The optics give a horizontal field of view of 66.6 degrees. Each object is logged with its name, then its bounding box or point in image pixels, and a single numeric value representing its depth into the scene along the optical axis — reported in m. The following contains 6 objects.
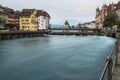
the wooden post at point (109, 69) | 2.45
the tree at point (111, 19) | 45.34
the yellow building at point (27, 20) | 57.32
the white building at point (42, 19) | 64.09
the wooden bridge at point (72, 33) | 61.37
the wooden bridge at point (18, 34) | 35.91
